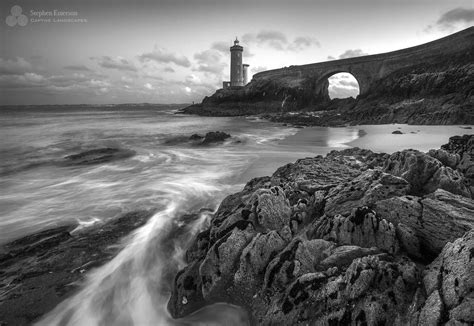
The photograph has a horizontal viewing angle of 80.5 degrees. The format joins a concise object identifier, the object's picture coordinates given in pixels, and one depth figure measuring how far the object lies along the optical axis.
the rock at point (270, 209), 5.86
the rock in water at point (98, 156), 18.47
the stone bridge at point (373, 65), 37.66
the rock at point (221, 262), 5.08
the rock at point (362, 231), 4.62
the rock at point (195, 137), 26.47
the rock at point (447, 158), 7.76
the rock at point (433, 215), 4.35
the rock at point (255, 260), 4.93
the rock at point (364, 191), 5.79
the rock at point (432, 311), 3.00
